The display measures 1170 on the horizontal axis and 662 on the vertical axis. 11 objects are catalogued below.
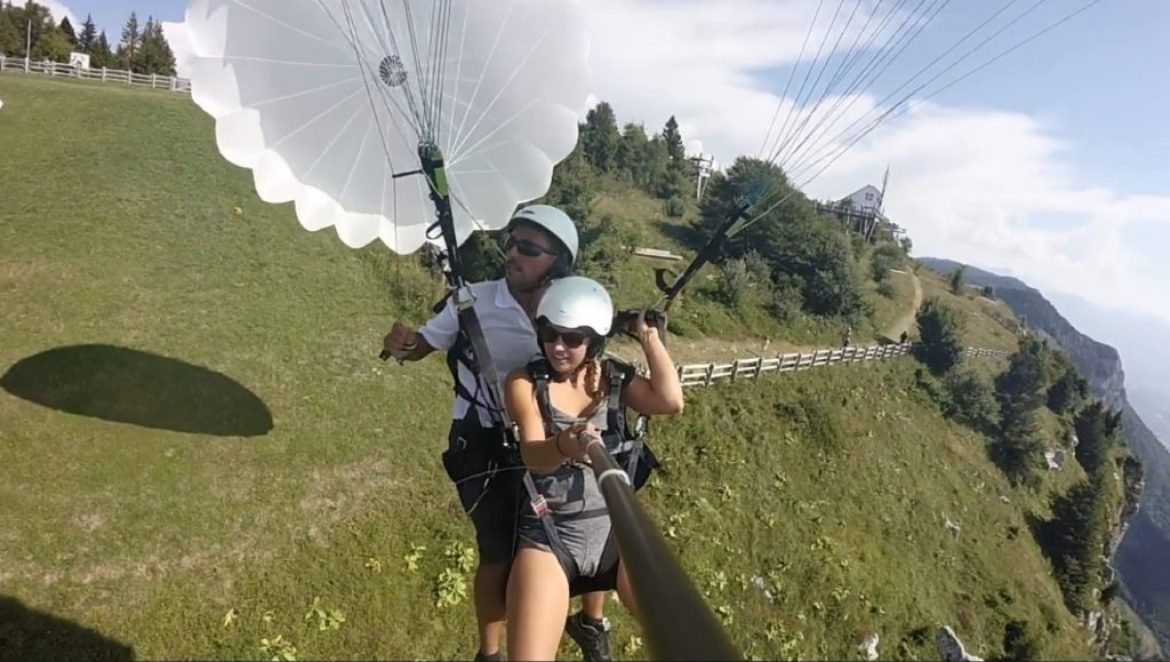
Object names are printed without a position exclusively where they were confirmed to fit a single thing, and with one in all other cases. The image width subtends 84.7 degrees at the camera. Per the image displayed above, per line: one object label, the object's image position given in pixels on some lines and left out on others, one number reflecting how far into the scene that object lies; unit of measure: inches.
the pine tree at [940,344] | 1339.8
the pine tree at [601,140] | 1760.6
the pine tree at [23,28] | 1803.6
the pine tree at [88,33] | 2615.7
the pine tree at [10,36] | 1796.3
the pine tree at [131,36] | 2486.2
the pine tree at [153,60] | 1669.5
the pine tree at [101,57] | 1707.7
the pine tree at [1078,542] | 1034.1
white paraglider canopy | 241.1
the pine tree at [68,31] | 2132.1
